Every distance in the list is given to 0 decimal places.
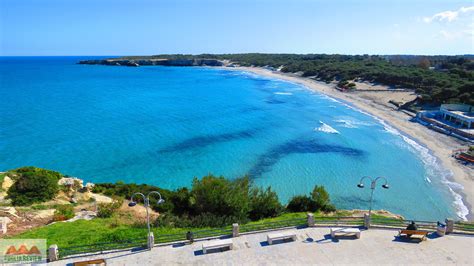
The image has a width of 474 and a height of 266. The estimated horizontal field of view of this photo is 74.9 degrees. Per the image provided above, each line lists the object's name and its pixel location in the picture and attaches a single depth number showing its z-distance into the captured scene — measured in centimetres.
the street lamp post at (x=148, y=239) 1435
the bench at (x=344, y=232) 1530
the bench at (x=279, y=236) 1481
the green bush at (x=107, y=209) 1942
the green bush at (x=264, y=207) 2009
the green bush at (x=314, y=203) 2186
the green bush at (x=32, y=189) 2044
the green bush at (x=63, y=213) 1867
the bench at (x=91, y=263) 1280
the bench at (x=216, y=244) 1409
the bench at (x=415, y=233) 1498
